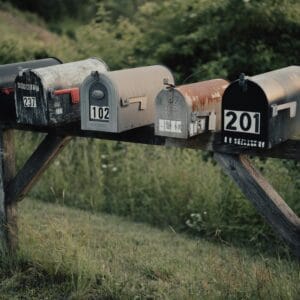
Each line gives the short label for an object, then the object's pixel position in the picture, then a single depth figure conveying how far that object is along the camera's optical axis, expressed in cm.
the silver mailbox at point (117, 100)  315
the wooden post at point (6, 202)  390
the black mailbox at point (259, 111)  277
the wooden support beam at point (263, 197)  291
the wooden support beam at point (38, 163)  379
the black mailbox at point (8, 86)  370
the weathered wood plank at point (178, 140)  288
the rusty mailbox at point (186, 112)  296
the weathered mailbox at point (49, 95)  337
